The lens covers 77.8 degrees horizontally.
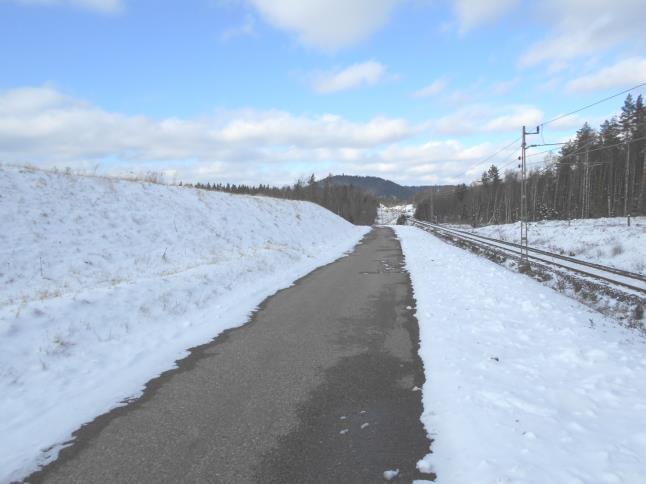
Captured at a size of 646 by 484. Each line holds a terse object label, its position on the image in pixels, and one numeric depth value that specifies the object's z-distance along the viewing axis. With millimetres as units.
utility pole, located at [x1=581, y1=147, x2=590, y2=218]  53956
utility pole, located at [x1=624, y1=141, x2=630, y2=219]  43950
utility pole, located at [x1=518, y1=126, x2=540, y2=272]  17875
